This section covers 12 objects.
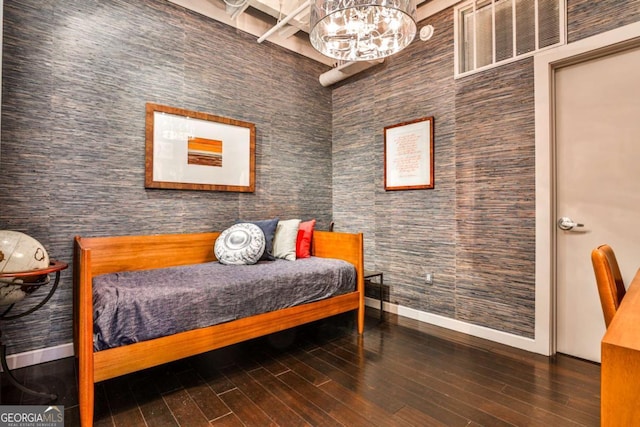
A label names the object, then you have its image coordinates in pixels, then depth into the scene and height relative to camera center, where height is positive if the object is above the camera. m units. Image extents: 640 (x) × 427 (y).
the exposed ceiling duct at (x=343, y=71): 3.27 +1.56
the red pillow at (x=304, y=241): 3.03 -0.24
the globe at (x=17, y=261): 1.59 -0.23
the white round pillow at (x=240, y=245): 2.61 -0.25
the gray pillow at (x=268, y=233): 2.78 -0.15
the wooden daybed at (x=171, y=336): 1.50 -0.66
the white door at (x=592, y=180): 2.03 +0.25
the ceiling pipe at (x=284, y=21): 2.56 +1.70
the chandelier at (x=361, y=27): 1.72 +1.15
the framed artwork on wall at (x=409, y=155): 2.95 +0.59
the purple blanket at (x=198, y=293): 1.64 -0.48
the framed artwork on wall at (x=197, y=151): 2.60 +0.57
